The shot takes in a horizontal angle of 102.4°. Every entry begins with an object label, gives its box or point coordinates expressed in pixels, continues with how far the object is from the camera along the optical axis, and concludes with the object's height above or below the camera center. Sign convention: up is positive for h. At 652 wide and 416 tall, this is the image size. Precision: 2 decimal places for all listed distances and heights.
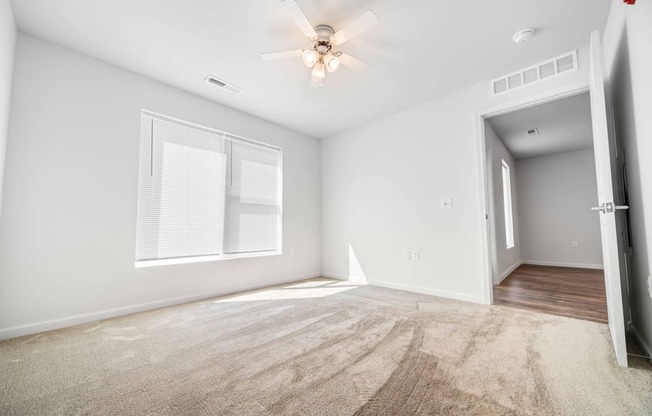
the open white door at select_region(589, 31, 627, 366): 1.58 +0.10
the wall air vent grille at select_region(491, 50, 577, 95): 2.53 +1.54
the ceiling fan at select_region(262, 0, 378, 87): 1.84 +1.48
